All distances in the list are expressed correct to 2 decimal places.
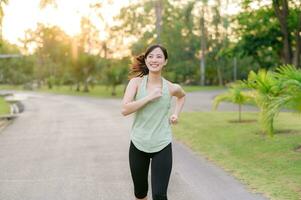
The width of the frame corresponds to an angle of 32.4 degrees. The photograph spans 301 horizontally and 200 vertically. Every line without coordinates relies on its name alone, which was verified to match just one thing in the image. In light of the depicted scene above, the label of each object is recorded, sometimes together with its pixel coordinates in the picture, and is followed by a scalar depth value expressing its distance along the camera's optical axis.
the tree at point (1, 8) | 14.25
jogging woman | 4.47
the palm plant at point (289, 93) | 9.45
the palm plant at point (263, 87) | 11.23
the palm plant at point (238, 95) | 15.77
